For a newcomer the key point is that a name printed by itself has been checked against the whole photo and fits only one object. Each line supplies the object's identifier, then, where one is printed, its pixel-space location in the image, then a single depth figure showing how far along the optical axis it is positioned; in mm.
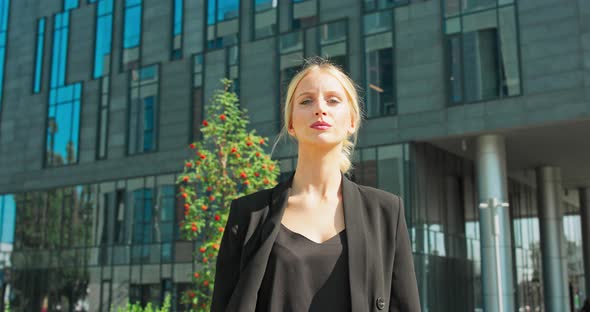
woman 2334
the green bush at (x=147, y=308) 12848
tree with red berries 12727
